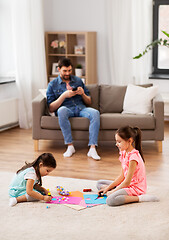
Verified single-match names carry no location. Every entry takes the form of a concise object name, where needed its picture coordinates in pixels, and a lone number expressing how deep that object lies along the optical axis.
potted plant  6.50
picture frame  6.64
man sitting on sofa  4.67
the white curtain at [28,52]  5.88
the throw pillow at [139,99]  5.00
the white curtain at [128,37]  6.20
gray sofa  4.73
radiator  5.78
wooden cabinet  6.42
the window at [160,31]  6.39
